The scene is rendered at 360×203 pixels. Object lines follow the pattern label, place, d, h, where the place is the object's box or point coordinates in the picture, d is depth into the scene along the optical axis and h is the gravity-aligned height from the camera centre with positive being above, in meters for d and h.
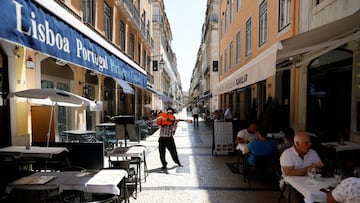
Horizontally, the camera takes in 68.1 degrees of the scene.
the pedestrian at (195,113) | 22.81 -1.73
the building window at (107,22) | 14.82 +4.05
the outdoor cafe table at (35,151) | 5.38 -1.21
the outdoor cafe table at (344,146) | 5.98 -1.22
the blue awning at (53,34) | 2.49 +0.69
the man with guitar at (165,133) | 8.00 -1.21
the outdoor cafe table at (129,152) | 6.12 -1.40
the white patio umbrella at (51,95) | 5.37 -0.05
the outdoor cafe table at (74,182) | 3.62 -1.27
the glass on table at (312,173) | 3.88 -1.17
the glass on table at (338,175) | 3.58 -1.13
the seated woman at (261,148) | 6.13 -1.27
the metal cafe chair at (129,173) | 4.93 -1.70
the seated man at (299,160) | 4.14 -1.06
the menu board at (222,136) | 10.04 -1.62
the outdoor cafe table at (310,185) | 3.28 -1.24
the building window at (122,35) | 18.02 +4.00
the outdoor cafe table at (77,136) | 8.78 -1.51
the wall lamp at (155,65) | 34.19 +3.57
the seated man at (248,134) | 7.73 -1.20
